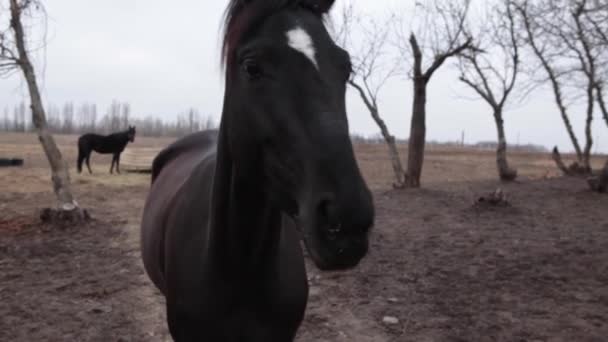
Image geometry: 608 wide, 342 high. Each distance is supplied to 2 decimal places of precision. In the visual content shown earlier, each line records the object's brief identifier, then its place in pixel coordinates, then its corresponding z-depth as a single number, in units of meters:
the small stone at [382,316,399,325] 4.00
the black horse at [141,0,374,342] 1.18
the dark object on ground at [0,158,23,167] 17.39
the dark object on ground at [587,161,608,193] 9.89
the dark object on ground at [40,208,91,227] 7.29
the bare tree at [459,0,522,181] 13.09
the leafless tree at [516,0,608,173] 10.57
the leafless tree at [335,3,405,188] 11.84
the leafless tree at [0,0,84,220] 7.28
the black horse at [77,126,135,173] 16.64
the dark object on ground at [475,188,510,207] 8.67
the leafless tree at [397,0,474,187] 11.11
